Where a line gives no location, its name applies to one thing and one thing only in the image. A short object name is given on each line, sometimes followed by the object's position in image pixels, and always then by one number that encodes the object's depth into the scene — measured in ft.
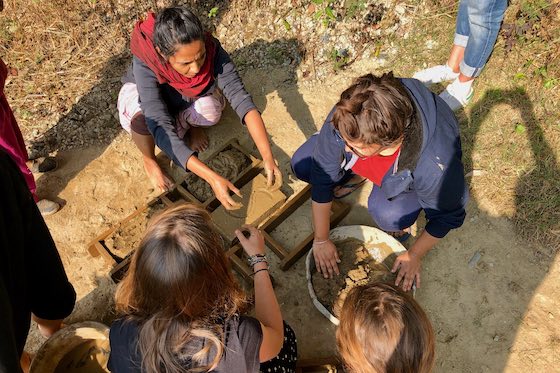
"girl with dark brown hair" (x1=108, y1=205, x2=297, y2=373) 5.12
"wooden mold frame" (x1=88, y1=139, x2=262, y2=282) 9.04
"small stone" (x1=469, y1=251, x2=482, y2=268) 9.36
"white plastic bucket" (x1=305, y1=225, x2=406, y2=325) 8.83
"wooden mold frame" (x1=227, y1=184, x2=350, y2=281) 8.97
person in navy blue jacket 5.82
